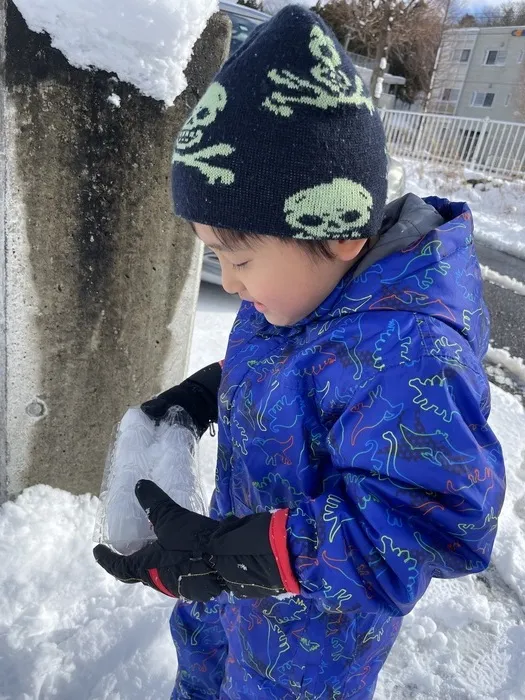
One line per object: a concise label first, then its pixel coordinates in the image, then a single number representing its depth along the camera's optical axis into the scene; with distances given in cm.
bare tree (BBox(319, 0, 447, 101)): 1866
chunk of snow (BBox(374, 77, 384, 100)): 1737
